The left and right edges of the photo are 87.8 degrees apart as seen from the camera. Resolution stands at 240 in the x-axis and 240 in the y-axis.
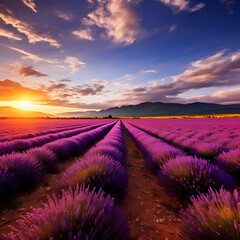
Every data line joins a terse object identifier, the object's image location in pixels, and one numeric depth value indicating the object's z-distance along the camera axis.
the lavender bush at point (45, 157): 3.24
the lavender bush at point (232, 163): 2.66
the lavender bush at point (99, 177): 1.84
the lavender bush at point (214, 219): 0.96
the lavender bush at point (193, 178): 1.90
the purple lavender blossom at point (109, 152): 3.16
